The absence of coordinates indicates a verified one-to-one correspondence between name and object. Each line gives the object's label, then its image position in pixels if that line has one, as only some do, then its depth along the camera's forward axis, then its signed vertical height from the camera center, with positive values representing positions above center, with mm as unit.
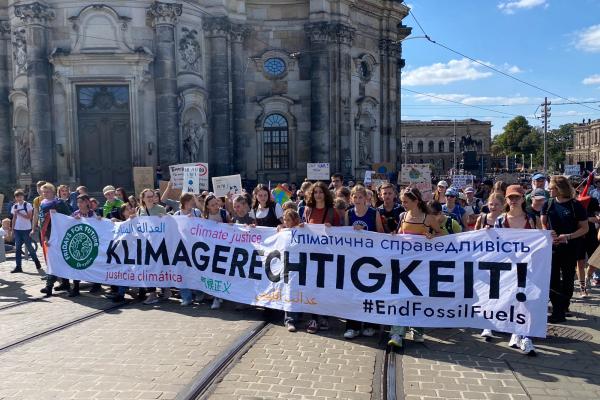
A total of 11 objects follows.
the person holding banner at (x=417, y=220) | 7116 -745
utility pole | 49562 +4800
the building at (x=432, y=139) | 117938 +5762
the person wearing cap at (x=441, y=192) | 11578 -586
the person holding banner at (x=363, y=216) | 7576 -710
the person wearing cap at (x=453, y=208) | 9633 -792
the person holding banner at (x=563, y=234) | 7848 -1051
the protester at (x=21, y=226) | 12570 -1317
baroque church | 23375 +3953
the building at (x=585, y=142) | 118688 +4888
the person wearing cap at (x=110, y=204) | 11242 -728
